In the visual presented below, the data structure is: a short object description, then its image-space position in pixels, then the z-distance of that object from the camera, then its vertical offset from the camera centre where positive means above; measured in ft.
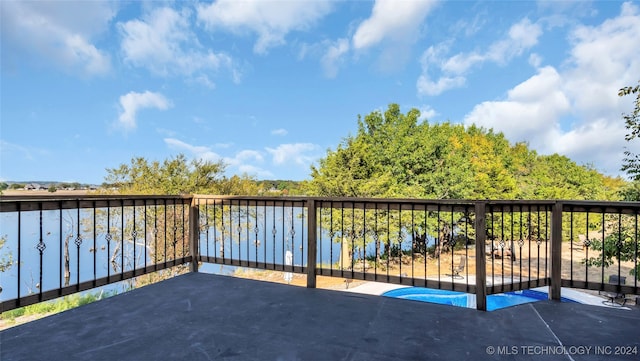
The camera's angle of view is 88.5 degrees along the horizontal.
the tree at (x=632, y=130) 20.26 +3.42
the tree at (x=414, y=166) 53.72 +2.64
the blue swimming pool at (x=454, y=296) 23.31 -8.66
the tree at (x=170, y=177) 51.72 +0.70
